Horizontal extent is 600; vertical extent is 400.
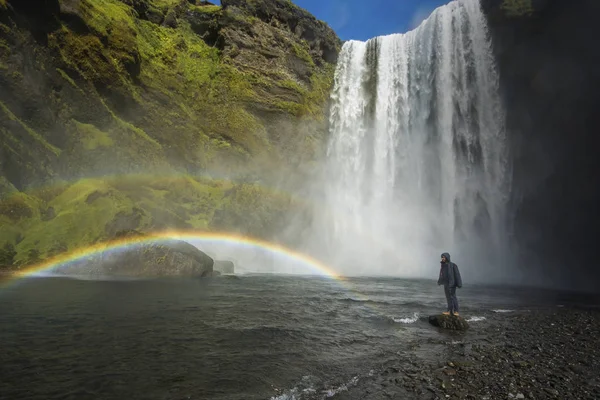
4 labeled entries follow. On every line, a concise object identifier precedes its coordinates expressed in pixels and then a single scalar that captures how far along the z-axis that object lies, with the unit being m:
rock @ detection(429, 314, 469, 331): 12.19
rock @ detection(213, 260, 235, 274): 36.09
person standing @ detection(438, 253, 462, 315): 13.35
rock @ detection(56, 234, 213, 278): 28.14
